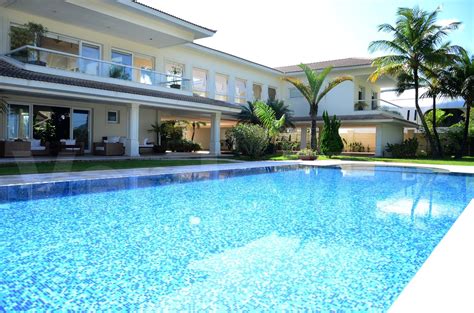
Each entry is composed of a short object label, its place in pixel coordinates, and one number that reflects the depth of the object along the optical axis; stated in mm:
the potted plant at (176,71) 25672
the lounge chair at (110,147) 19688
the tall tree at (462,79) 26766
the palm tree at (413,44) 24938
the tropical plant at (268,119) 23961
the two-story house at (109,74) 16516
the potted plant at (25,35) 16938
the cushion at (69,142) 18578
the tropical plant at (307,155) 23203
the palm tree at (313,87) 25297
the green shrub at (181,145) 26805
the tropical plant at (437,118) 34094
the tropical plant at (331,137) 25297
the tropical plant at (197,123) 31391
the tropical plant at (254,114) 26859
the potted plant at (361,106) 31375
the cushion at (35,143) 18052
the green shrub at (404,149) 29141
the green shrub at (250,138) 22578
